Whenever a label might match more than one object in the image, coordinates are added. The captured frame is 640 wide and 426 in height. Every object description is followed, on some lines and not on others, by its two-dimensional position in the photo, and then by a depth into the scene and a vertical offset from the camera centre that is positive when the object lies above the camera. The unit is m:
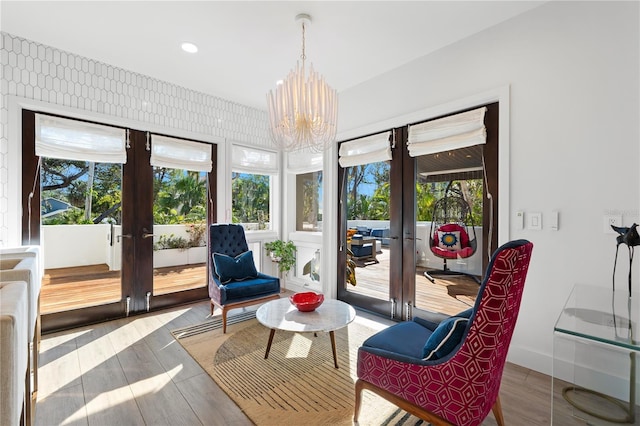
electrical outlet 2.06 -0.06
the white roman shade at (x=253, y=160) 4.52 +0.81
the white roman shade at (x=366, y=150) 3.51 +0.77
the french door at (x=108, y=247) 3.00 -0.41
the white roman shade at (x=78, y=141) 3.01 +0.76
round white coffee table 2.21 -0.85
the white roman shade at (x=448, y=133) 2.75 +0.78
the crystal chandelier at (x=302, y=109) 2.48 +0.87
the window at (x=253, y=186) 4.57 +0.41
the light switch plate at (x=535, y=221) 2.40 -0.07
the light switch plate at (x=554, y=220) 2.32 -0.06
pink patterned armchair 1.30 -0.73
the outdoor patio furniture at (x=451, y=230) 2.95 -0.19
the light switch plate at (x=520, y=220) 2.49 -0.07
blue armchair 3.14 -0.76
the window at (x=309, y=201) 4.50 +0.16
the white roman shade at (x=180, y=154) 3.74 +0.76
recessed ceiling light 2.94 +1.65
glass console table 1.25 -0.87
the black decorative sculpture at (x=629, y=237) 1.75 -0.15
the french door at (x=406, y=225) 2.82 -0.15
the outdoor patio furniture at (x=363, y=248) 3.79 -0.47
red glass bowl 2.49 -0.77
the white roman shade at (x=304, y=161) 4.38 +0.77
